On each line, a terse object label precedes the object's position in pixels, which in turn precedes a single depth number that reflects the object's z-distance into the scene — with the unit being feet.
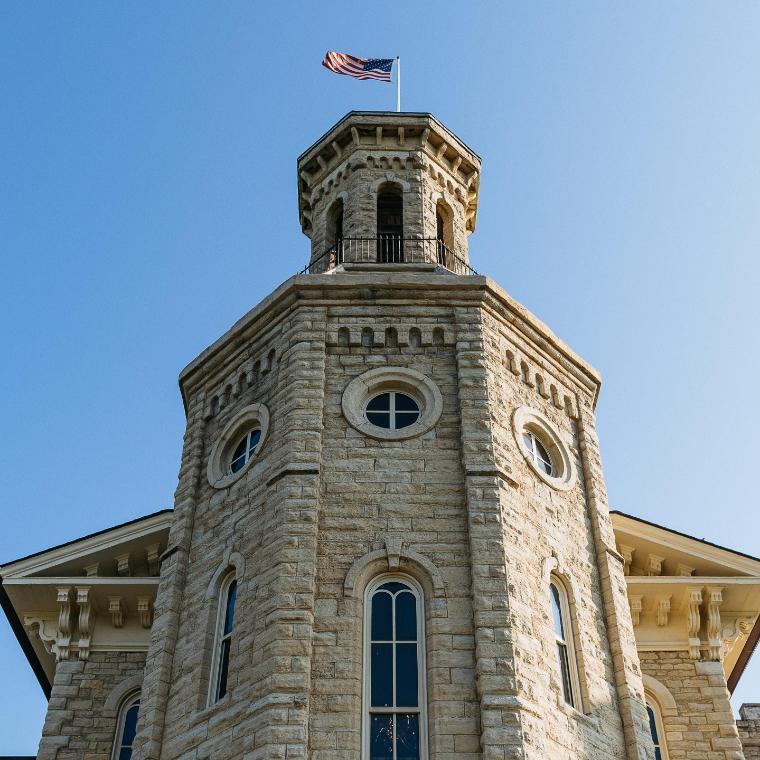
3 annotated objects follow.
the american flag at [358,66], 88.73
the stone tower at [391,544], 48.19
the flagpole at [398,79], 91.87
